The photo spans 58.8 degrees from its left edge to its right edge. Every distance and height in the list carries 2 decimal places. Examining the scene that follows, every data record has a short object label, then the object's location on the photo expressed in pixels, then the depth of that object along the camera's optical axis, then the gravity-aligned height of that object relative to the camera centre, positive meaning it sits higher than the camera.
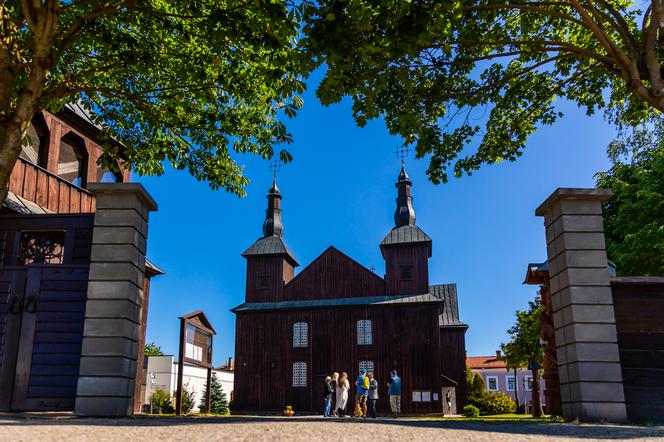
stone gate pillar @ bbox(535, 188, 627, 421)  8.57 +1.15
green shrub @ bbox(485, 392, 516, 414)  42.69 -1.16
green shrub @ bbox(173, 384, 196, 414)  28.08 -0.71
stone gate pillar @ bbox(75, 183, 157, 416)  8.77 +1.26
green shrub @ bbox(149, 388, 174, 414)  28.52 -0.81
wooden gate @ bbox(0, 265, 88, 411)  9.39 +0.82
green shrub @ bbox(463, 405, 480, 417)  35.05 -1.35
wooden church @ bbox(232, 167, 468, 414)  34.22 +3.58
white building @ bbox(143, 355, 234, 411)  37.62 +0.73
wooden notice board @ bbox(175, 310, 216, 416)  19.08 +1.56
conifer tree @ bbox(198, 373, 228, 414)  34.43 -0.75
